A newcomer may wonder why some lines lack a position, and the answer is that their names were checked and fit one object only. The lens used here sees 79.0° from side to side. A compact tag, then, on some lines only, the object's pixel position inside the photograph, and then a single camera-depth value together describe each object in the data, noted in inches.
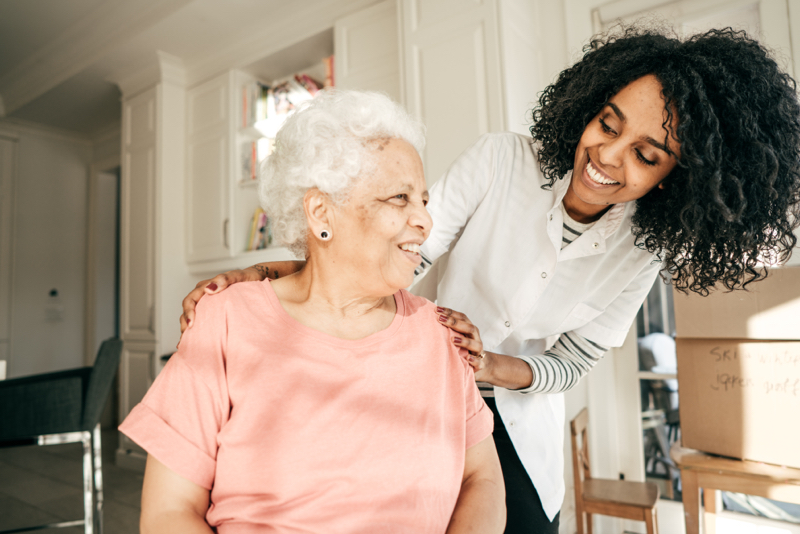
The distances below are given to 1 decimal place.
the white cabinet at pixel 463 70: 88.1
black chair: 86.9
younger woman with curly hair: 38.7
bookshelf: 136.1
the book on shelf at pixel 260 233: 136.8
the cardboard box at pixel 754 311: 67.7
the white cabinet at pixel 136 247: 154.9
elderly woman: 30.9
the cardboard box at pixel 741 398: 67.1
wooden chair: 78.5
